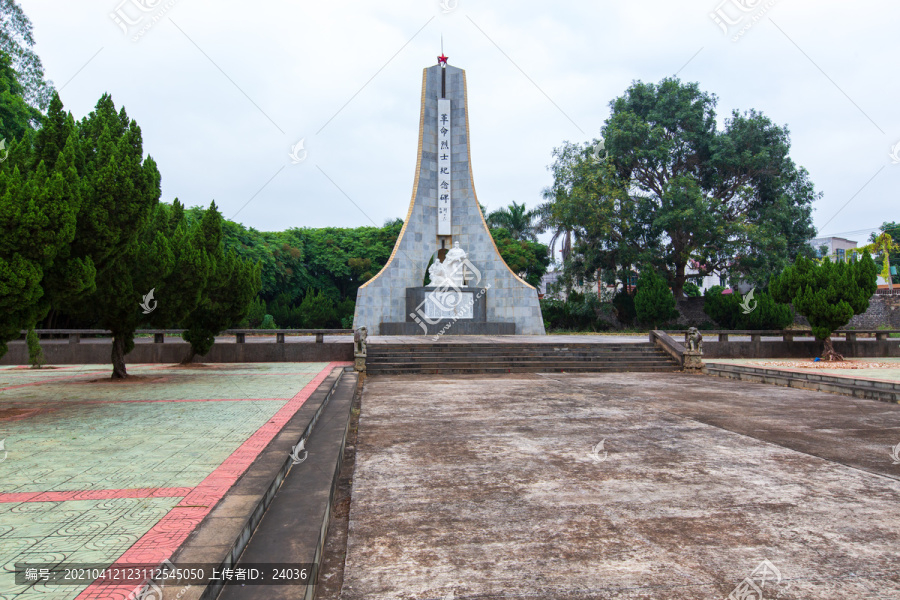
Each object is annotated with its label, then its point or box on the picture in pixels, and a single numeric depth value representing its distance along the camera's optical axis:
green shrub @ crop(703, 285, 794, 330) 26.48
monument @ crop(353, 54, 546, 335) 22.19
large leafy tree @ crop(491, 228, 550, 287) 31.14
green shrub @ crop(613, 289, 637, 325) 28.81
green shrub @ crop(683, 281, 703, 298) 43.22
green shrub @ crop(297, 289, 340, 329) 28.08
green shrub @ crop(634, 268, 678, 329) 26.00
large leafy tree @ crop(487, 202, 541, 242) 36.19
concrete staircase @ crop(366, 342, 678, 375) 13.47
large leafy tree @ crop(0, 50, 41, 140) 15.87
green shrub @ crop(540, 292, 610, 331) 28.27
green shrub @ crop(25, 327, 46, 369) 11.38
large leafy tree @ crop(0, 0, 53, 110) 19.31
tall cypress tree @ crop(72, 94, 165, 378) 7.45
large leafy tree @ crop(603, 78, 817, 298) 26.31
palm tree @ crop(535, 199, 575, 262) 33.03
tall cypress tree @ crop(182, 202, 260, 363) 11.85
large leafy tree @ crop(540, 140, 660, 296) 26.97
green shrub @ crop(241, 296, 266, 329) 24.58
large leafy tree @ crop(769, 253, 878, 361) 15.32
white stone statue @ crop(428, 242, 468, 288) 22.33
